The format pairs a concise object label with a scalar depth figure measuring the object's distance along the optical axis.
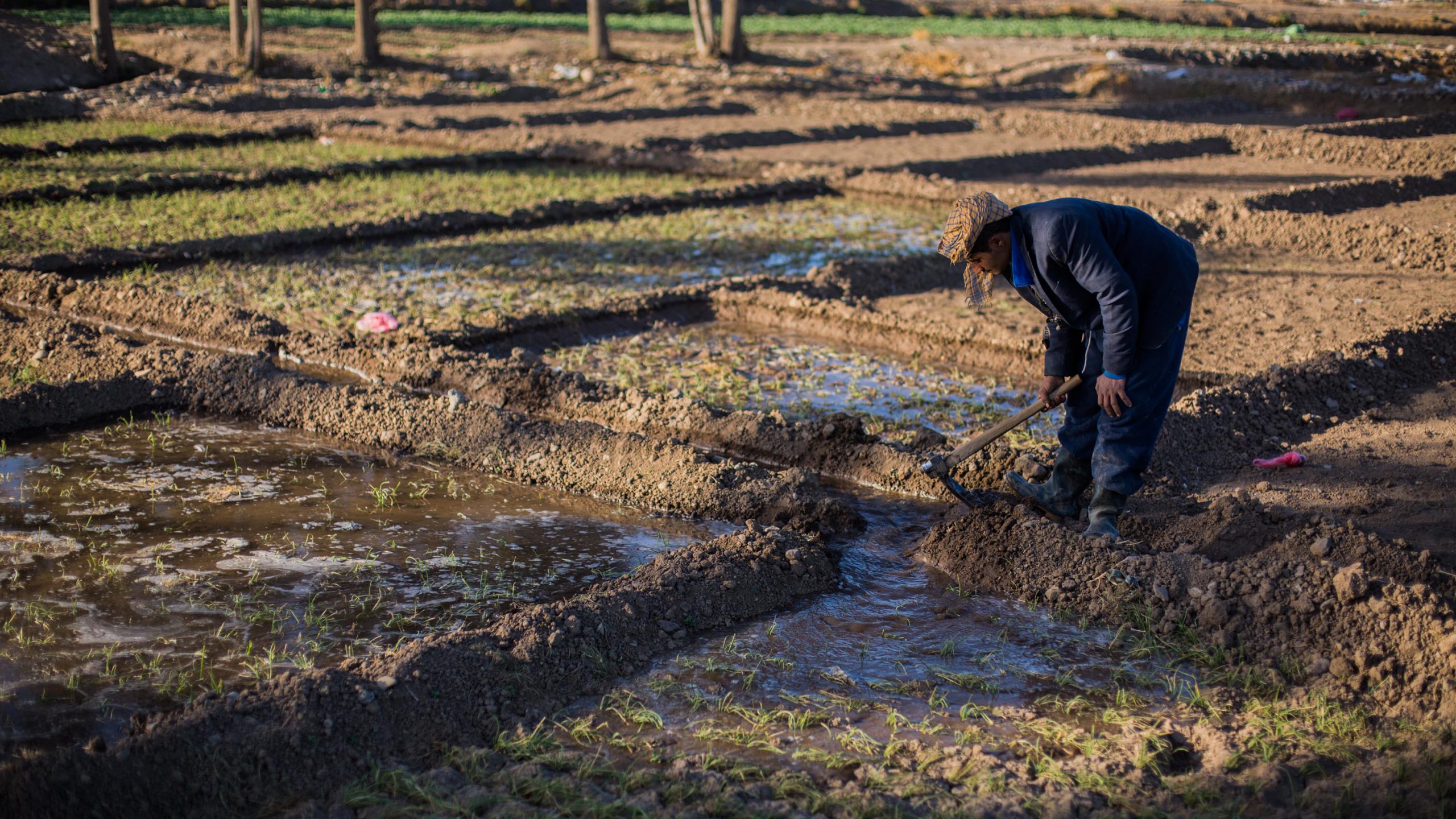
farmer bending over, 4.09
